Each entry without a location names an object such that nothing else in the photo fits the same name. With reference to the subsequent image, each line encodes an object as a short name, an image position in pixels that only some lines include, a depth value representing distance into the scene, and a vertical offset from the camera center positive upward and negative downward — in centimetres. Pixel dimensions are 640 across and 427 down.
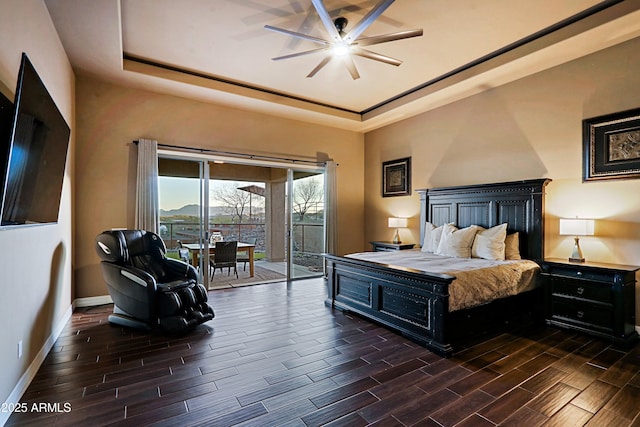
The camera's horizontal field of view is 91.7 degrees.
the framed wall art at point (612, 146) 332 +78
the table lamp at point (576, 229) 343 -15
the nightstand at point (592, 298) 311 -88
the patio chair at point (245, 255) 674 -91
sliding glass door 528 +9
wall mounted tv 179 +42
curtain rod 503 +109
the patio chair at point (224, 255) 592 -78
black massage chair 334 -81
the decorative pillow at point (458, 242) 428 -38
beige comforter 303 -63
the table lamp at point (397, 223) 591 -15
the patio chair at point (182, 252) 554 -66
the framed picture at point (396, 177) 605 +77
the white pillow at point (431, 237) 486 -35
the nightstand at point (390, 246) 569 -57
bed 298 -78
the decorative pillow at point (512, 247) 405 -41
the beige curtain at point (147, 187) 462 +42
